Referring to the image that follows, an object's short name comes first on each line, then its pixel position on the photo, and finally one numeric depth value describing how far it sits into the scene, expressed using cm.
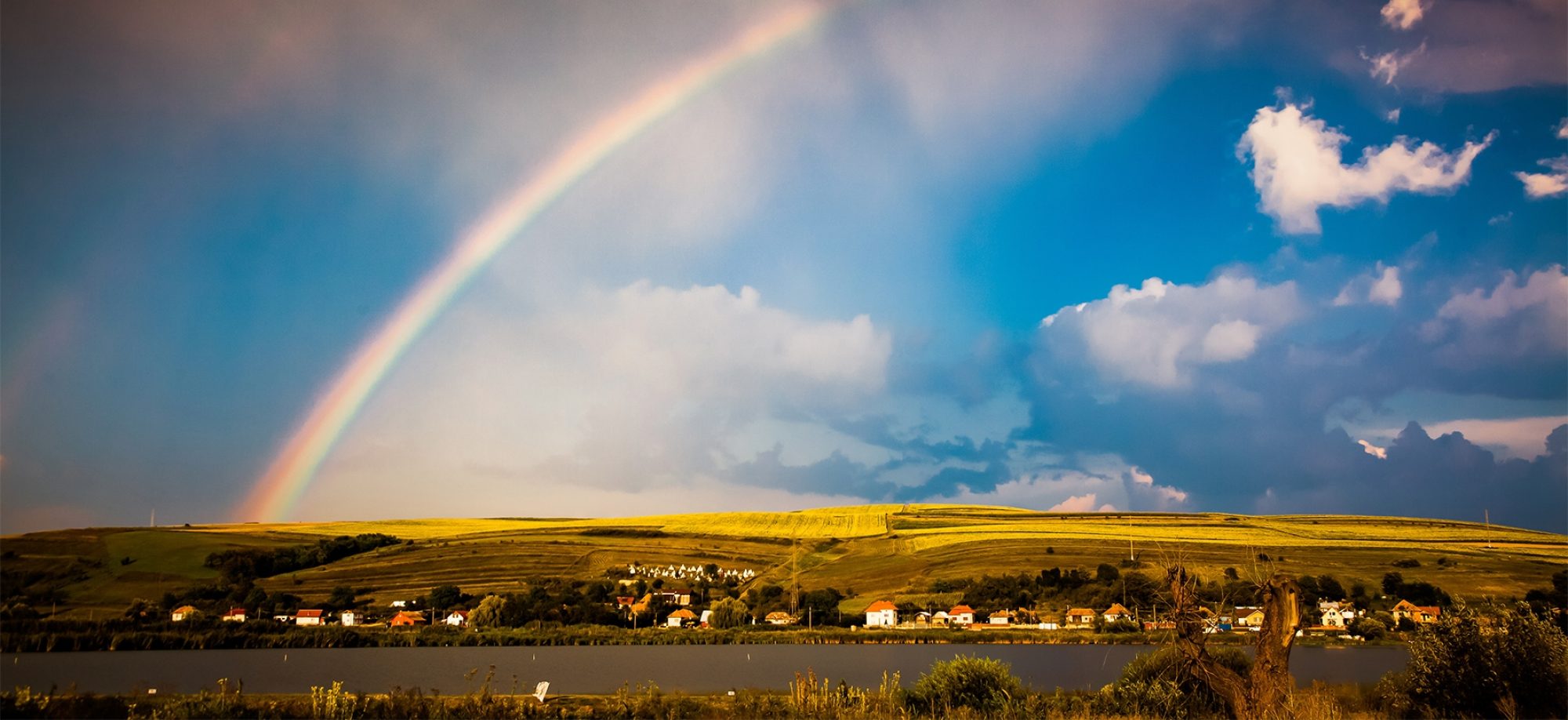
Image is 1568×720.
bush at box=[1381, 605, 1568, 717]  1736
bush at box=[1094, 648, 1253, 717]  1958
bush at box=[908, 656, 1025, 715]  2075
